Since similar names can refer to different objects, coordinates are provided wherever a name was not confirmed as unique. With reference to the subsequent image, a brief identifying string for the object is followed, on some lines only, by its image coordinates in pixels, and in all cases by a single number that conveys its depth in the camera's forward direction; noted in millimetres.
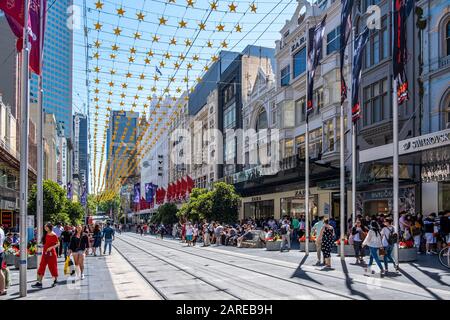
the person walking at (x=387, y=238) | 15877
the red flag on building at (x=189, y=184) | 57428
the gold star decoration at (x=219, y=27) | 17016
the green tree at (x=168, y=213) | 64375
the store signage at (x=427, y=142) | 19609
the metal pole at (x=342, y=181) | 21281
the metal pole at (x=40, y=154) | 15225
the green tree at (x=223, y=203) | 42625
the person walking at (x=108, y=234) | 28433
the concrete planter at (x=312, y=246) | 25969
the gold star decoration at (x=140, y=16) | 16562
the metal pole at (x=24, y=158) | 12383
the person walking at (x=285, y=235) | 26869
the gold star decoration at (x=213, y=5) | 15799
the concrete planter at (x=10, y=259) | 21375
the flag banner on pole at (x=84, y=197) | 76812
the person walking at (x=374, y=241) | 15705
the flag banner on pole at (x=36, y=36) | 14141
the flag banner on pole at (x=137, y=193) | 94662
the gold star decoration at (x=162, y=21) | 16547
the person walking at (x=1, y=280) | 12548
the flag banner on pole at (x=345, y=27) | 21625
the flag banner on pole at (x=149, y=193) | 81625
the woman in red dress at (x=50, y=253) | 14504
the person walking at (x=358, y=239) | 19141
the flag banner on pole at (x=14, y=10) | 12711
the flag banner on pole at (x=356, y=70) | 21266
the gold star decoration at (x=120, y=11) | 16328
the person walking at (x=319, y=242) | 18825
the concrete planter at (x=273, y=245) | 27942
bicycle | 16016
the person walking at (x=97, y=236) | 27531
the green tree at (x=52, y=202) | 36875
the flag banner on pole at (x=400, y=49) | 17148
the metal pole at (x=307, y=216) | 23547
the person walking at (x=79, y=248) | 16016
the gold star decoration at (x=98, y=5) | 16125
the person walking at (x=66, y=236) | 23016
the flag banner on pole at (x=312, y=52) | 22828
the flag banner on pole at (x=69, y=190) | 69812
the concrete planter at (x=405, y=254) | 18938
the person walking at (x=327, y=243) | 17766
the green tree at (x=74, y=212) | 46453
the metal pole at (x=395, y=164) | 16141
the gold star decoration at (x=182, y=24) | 16734
